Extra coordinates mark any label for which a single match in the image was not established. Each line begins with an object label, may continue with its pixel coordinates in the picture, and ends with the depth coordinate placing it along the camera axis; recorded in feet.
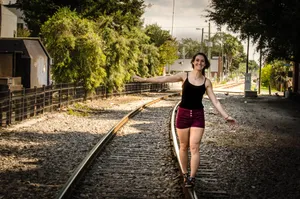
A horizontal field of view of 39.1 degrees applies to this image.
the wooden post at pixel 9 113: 43.84
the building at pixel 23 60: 55.36
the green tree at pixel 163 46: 150.20
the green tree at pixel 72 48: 70.23
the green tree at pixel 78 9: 98.73
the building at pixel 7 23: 138.82
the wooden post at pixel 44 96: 55.57
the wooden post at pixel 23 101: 47.95
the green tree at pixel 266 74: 196.52
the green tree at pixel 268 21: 64.28
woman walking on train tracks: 19.48
